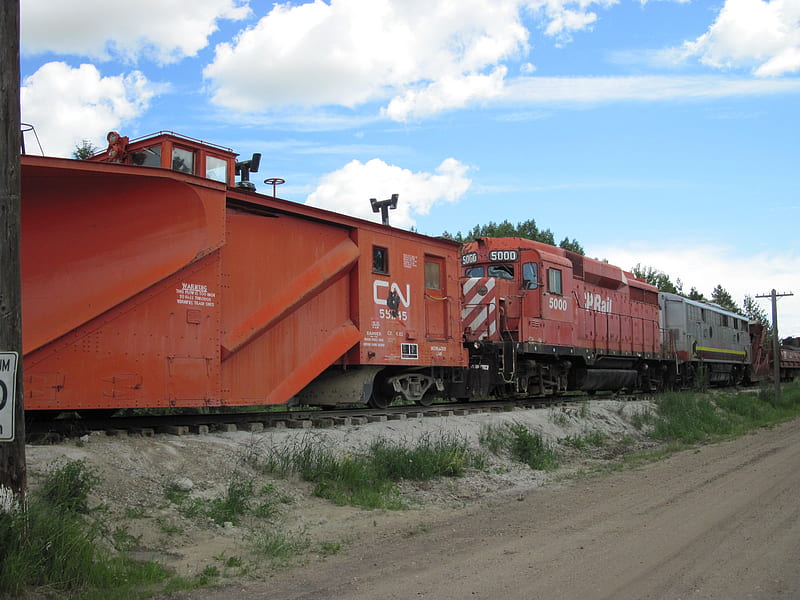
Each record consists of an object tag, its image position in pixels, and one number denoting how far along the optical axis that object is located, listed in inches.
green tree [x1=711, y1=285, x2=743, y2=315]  3991.4
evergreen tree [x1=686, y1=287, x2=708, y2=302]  3090.6
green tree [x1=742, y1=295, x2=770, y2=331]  3700.8
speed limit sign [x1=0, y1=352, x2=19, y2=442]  193.6
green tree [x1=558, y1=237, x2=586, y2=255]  2652.6
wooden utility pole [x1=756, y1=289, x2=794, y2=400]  1201.3
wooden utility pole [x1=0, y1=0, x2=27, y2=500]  207.9
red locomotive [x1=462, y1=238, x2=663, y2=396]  645.9
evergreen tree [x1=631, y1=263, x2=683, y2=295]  2878.0
